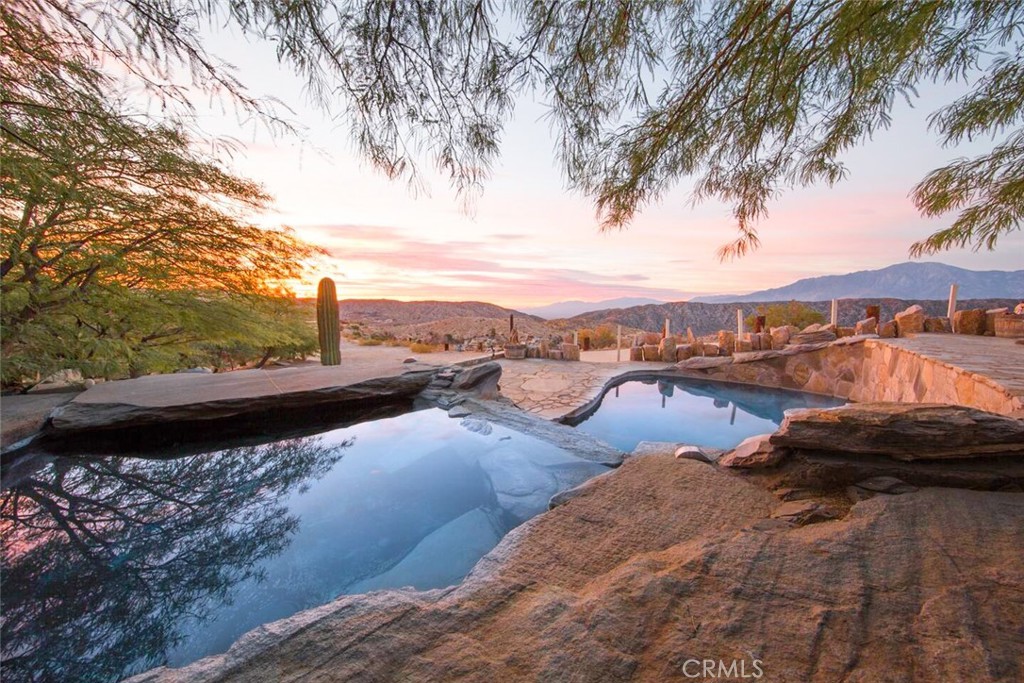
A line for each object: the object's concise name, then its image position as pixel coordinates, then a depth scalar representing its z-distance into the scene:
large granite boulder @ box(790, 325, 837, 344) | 8.17
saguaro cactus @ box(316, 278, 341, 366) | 6.97
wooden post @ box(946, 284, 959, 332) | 8.27
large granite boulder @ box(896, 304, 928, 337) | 7.61
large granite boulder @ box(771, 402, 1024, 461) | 1.77
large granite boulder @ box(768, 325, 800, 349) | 8.46
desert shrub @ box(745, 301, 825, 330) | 12.70
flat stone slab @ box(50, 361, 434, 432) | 3.04
